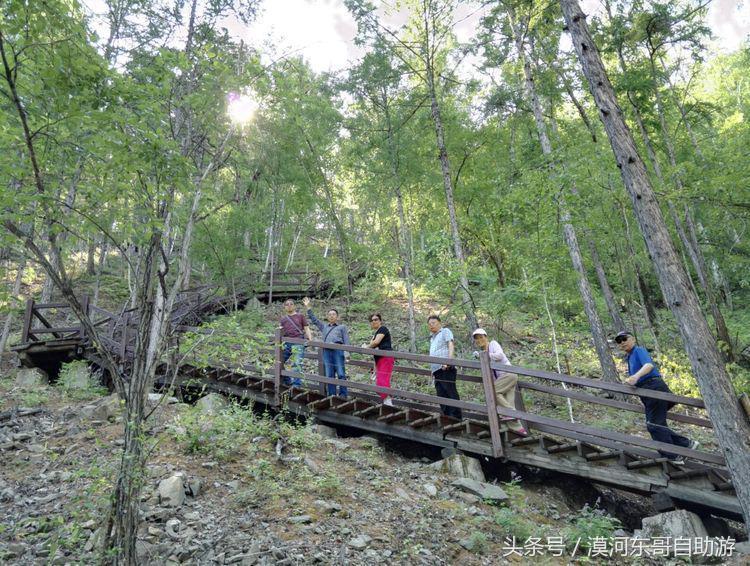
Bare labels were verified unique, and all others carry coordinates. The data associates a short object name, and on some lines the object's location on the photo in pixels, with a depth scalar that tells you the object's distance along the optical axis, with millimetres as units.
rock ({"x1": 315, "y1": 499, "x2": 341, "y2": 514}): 4828
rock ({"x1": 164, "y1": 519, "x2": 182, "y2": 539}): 4184
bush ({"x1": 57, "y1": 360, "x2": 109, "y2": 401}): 9477
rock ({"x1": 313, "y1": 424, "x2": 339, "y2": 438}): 7332
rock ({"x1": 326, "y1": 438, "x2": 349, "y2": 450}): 6714
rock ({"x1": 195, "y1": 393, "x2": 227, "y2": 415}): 7633
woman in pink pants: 7637
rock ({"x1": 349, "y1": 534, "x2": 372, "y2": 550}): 4221
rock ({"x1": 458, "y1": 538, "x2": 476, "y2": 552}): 4441
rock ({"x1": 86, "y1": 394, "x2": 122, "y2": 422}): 7598
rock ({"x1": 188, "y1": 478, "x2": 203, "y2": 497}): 4980
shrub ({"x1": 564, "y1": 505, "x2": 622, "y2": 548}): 4728
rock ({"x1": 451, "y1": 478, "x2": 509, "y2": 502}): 5578
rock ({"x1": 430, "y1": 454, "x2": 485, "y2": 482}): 6207
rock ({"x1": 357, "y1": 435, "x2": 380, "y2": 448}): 7043
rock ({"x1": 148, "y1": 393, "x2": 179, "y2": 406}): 7766
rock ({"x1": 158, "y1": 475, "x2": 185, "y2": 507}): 4719
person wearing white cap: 6477
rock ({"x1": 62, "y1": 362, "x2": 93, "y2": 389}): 10016
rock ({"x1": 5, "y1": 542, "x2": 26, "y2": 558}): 3713
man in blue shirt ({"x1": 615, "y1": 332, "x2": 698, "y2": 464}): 5520
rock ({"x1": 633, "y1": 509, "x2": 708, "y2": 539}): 4828
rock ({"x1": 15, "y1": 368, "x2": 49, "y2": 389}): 10406
